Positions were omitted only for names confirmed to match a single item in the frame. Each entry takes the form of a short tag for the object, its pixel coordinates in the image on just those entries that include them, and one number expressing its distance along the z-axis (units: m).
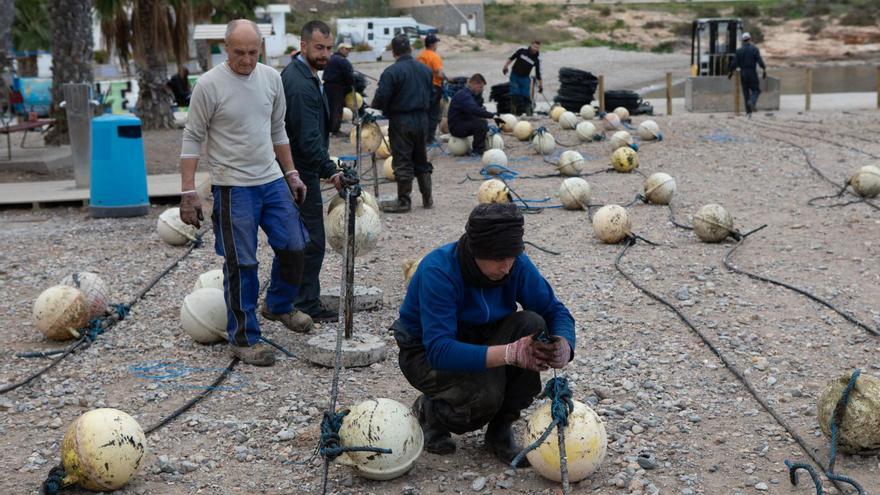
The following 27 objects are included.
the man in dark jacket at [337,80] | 11.57
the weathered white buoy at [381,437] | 4.51
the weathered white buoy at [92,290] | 7.21
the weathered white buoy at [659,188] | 11.80
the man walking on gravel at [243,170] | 6.01
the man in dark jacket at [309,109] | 6.76
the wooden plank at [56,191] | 12.55
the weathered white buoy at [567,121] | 20.89
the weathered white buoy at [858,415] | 4.62
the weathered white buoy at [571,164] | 14.59
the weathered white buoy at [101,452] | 4.45
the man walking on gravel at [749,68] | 23.78
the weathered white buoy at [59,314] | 6.83
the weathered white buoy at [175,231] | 10.07
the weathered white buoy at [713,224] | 9.53
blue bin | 11.55
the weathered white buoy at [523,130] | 18.91
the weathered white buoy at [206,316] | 6.69
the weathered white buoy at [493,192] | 11.34
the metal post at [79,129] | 13.45
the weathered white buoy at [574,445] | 4.45
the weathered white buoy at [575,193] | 11.71
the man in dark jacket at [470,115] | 16.38
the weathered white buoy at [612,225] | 9.67
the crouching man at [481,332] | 4.16
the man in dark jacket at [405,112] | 11.46
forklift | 27.91
